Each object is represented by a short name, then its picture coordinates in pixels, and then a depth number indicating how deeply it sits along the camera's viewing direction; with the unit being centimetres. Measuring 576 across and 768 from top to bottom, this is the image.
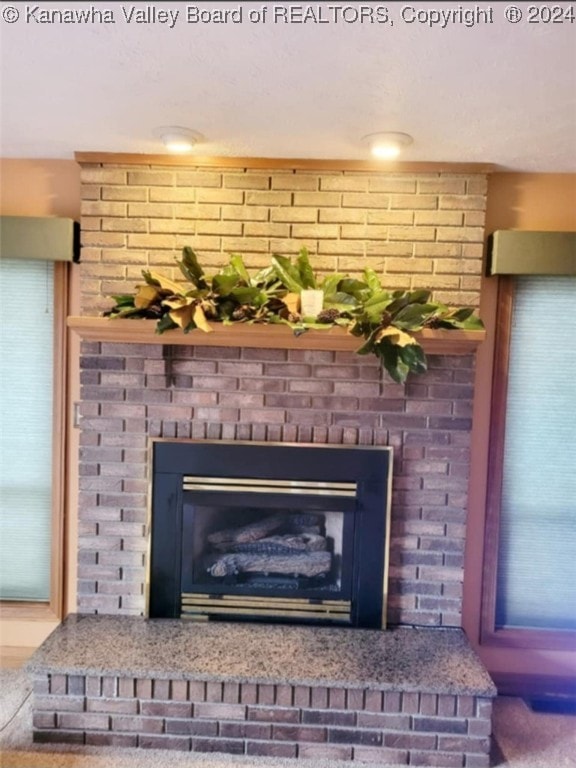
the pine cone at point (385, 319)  190
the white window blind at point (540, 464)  235
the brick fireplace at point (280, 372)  222
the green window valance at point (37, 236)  225
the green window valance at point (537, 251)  220
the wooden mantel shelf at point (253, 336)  197
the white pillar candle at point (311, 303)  197
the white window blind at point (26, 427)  240
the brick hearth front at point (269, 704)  188
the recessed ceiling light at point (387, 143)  189
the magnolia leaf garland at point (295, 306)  191
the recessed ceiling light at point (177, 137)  192
